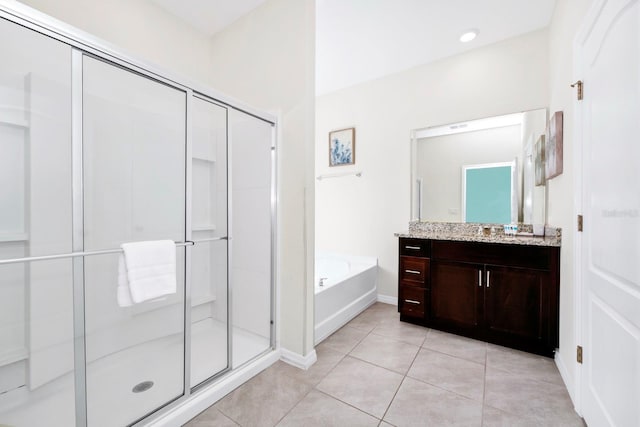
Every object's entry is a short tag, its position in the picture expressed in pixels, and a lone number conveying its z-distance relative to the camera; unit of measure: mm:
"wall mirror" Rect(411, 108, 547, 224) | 2516
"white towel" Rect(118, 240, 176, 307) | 1298
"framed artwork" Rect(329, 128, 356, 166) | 3497
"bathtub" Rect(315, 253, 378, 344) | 2387
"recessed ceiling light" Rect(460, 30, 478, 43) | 2486
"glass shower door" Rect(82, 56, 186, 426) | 1495
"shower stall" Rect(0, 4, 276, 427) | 1246
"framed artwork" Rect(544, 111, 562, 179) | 1817
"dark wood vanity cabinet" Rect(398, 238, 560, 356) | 2039
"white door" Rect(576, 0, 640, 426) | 1004
